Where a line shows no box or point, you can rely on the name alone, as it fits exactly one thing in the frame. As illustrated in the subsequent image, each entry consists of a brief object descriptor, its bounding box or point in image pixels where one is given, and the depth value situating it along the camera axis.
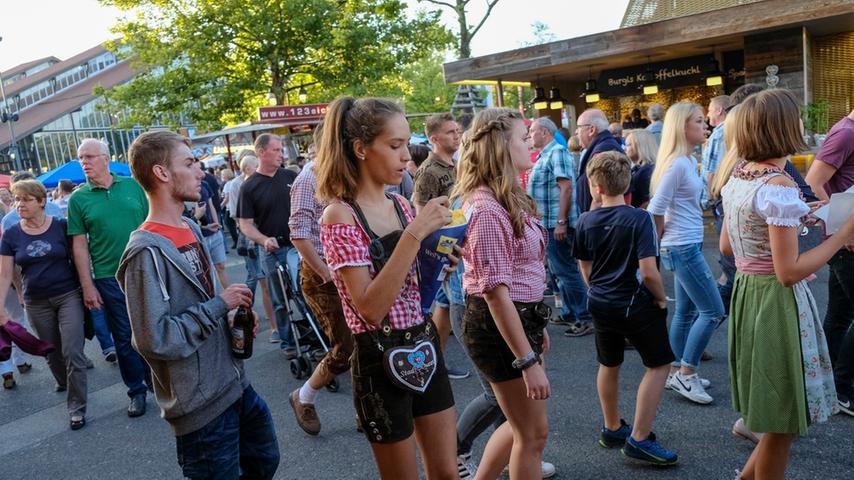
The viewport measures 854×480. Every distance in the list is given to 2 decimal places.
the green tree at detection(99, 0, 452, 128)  23.45
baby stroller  5.52
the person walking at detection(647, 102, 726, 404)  4.14
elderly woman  5.01
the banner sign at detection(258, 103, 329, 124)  19.78
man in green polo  4.90
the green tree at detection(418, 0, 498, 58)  21.56
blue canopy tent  13.16
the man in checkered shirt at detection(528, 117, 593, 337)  6.04
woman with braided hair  2.44
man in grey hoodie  2.21
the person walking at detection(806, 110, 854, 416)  3.73
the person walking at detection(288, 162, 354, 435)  4.17
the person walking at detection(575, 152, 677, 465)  3.36
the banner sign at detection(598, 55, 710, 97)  17.06
